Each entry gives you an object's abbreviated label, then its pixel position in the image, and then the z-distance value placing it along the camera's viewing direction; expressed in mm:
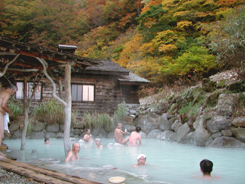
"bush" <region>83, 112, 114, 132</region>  12172
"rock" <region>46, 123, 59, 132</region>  11414
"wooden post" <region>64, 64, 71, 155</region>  6098
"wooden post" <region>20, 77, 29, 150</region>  7859
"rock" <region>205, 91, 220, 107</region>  10059
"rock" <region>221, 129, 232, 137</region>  8477
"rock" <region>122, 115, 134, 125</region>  12859
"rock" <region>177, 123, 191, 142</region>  9887
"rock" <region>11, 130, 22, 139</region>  10713
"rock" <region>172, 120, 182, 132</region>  10695
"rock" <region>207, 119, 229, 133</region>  8625
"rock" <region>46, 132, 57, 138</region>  11308
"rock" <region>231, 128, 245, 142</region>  8172
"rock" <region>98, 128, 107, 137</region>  12224
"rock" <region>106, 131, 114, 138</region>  12211
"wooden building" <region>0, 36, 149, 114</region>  13359
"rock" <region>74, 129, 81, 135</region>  11920
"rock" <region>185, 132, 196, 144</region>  9381
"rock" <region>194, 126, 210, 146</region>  8969
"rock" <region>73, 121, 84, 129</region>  11945
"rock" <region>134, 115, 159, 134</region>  12711
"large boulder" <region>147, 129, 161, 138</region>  12059
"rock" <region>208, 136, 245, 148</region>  8133
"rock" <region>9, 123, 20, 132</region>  10703
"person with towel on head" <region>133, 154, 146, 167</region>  5766
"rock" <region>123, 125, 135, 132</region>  12781
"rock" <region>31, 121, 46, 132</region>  11092
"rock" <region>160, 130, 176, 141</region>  11039
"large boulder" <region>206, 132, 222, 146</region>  8695
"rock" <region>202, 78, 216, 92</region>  11416
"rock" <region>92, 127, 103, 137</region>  12141
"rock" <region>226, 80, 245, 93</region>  9594
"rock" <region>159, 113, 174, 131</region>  11516
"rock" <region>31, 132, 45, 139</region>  11047
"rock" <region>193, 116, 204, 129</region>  9284
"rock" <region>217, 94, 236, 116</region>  8992
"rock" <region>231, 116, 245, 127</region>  8302
